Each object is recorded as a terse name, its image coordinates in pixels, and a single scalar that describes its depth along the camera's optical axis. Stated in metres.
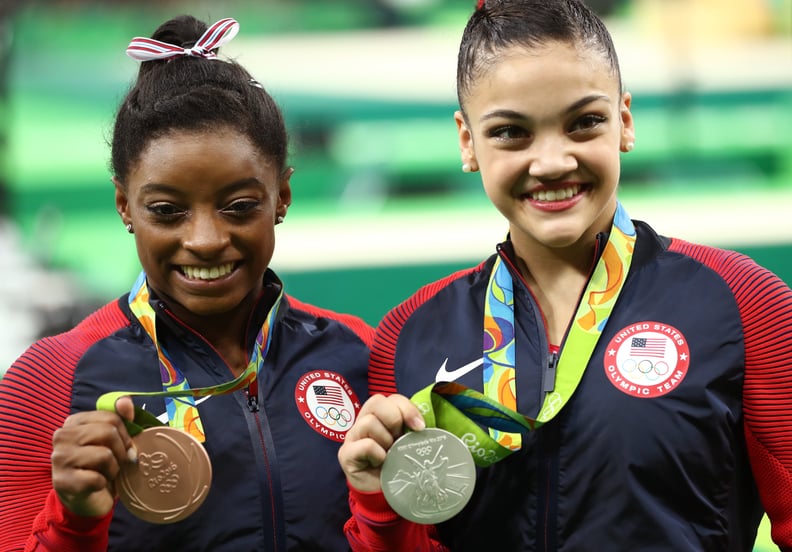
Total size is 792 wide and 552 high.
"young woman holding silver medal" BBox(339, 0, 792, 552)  4.52
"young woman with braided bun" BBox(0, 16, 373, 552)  4.68
